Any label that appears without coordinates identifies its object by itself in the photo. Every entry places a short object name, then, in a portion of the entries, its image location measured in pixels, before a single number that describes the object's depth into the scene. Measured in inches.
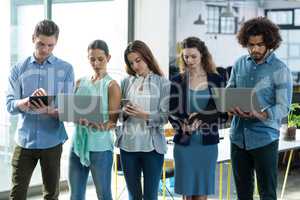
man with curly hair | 127.6
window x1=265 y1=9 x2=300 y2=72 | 529.7
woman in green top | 125.7
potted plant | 198.9
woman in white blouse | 128.9
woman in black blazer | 131.4
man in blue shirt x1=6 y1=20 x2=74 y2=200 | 126.6
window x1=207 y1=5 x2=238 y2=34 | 564.7
